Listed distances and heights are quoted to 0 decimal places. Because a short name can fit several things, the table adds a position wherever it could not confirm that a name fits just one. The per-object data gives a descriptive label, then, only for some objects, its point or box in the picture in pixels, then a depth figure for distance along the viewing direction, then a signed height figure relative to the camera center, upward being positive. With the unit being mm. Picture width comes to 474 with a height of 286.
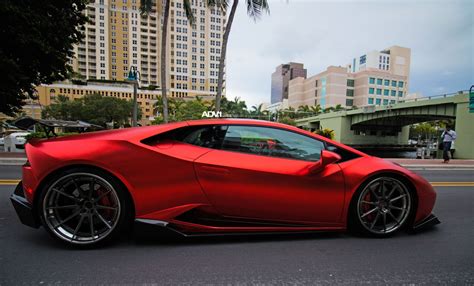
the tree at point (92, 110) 52188 +3229
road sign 13856 +1990
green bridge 20069 +1880
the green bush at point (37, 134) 12591 -530
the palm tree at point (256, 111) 72000 +5674
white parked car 14477 -1118
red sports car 2176 -493
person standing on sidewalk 10328 -138
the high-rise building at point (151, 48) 86062 +28590
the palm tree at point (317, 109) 69062 +6433
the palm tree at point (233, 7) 13165 +6550
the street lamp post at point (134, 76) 12570 +2552
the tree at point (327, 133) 13078 -32
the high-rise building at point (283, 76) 144850 +32665
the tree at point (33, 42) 8523 +3001
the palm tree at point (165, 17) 14023 +6518
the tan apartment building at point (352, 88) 77062 +14769
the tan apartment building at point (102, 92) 75500 +10502
